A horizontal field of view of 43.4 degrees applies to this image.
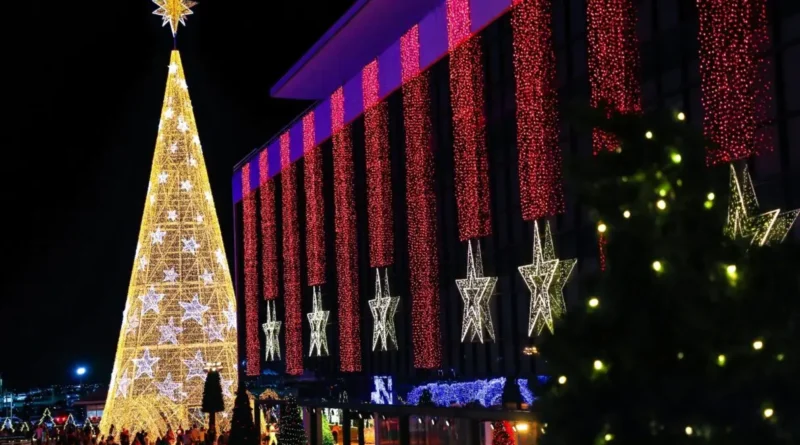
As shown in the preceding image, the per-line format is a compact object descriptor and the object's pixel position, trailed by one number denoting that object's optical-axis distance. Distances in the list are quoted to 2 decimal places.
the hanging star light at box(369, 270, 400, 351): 31.00
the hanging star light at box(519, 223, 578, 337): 21.25
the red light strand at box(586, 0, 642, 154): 18.73
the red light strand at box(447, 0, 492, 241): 24.70
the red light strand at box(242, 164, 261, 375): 45.00
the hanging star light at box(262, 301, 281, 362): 42.28
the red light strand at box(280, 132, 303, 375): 39.41
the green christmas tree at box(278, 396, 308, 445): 22.22
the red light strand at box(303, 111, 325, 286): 36.34
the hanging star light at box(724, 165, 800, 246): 14.46
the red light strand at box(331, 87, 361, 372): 33.59
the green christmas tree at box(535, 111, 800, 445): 5.74
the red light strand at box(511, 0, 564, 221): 21.52
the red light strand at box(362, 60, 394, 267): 30.69
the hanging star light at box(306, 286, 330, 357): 36.56
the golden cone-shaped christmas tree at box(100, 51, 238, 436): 33.50
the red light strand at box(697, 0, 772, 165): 15.58
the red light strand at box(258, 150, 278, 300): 42.56
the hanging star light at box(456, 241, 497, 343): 24.62
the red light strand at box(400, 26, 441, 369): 27.72
